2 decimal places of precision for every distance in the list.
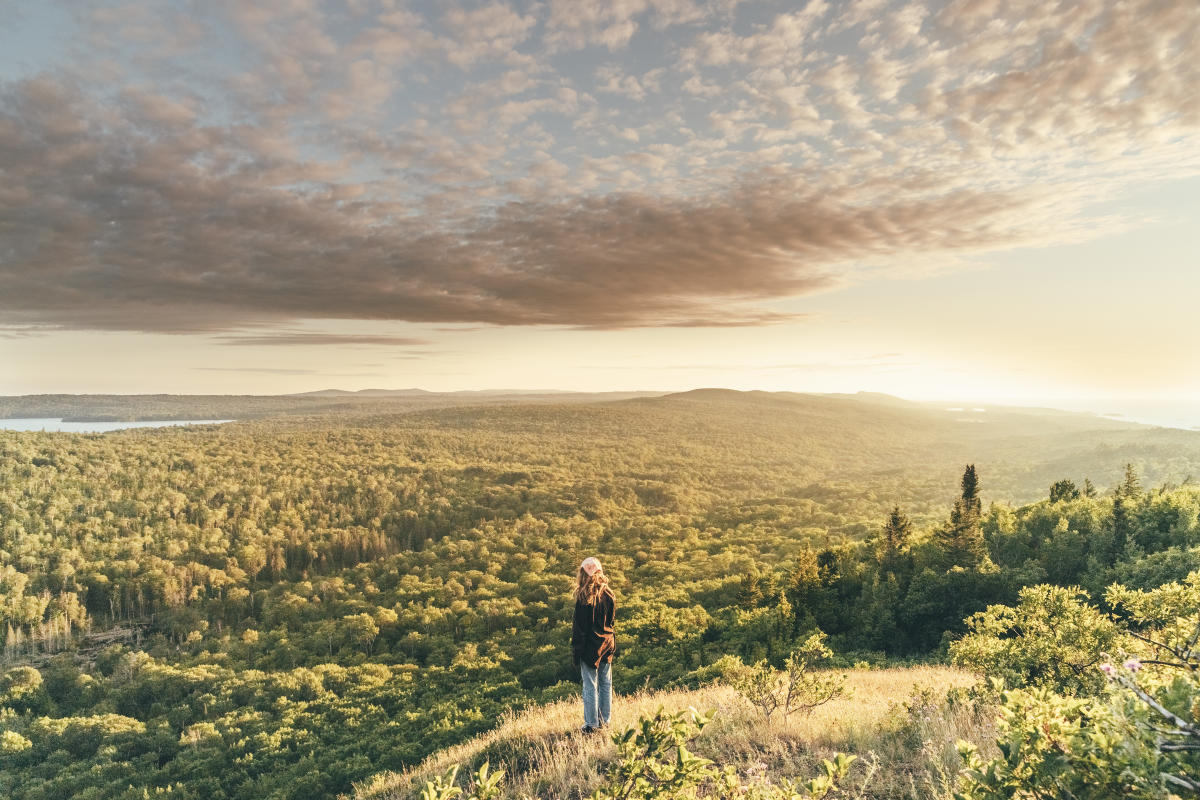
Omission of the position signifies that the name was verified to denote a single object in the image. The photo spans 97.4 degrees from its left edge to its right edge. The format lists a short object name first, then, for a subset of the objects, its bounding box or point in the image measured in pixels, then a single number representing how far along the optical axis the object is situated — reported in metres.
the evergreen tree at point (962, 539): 55.88
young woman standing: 9.87
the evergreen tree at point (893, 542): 62.09
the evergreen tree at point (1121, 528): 52.50
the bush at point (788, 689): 11.27
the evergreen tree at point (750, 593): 63.66
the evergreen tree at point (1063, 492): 69.71
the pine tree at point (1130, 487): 61.06
